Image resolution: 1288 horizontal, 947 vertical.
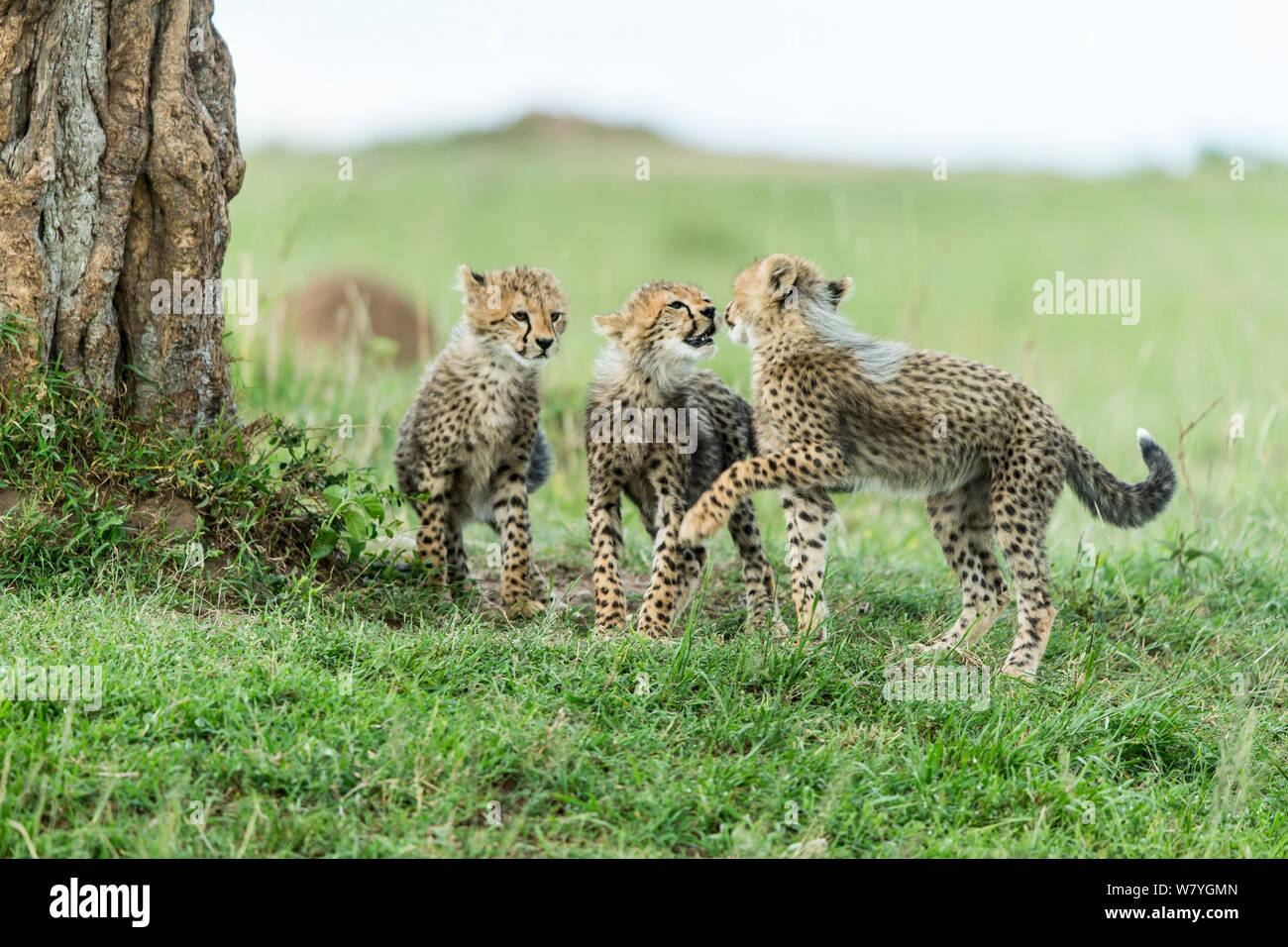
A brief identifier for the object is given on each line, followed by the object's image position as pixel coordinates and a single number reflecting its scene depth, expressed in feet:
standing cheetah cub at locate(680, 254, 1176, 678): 28.45
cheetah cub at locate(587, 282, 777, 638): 29.53
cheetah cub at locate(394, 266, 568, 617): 30.94
